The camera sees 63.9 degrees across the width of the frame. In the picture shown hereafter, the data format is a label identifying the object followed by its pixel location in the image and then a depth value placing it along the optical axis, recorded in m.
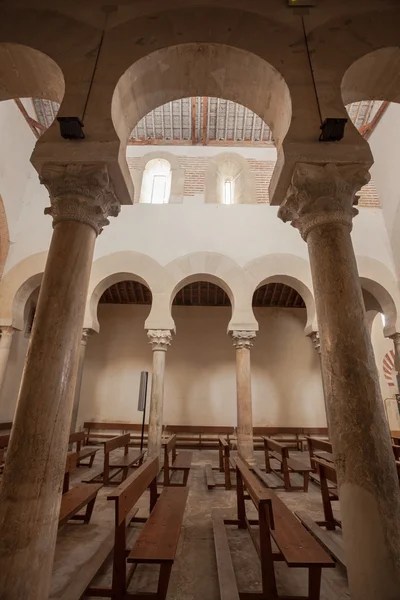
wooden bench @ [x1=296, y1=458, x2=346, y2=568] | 3.27
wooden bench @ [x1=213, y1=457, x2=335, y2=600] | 2.15
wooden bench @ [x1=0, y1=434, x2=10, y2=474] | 4.89
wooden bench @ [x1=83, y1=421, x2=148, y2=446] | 11.20
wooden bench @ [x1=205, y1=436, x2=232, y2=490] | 5.80
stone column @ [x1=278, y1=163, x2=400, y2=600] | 2.22
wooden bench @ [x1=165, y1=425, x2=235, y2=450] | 10.81
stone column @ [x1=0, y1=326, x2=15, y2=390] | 8.34
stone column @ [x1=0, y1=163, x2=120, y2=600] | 2.16
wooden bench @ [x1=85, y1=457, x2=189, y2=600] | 2.16
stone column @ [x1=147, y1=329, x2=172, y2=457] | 7.50
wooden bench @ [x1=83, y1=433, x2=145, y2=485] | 5.32
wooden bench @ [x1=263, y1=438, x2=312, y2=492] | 5.47
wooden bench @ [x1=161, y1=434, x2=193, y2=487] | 5.00
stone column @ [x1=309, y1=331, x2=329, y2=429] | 8.52
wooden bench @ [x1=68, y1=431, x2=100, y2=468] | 6.29
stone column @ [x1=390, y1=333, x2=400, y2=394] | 8.45
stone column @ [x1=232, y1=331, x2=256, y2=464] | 7.47
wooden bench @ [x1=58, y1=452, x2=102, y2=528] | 3.04
